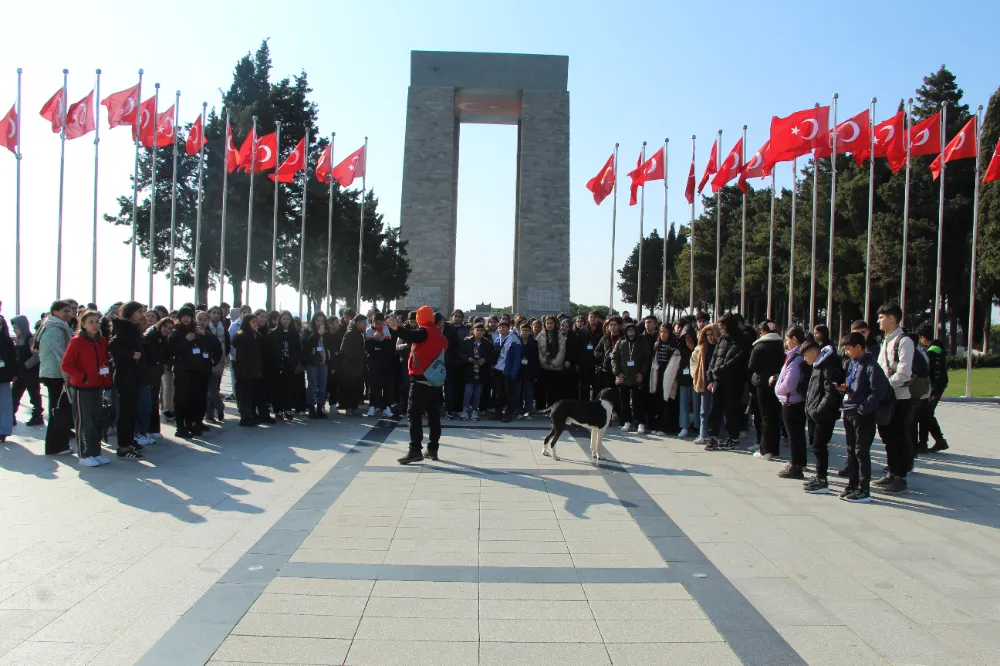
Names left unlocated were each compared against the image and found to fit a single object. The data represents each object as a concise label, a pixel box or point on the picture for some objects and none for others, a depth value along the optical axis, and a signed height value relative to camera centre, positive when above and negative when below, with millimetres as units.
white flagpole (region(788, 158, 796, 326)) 18162 +3906
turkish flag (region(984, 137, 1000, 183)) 14527 +3468
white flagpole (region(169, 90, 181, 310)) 17562 +3370
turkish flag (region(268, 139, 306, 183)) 19109 +4215
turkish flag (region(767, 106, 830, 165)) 16062 +4519
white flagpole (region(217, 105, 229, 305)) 20984 +1618
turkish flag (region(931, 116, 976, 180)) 14761 +3996
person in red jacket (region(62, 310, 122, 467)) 7246 -514
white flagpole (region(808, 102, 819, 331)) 18703 +1905
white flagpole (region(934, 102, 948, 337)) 15264 +2824
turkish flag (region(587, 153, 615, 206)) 20797 +4326
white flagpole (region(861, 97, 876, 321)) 15995 +3815
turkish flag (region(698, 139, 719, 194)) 19233 +4577
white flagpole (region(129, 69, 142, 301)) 16516 +4598
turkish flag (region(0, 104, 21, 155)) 15281 +3963
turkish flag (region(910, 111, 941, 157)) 15633 +4349
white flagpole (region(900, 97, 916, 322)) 15930 +3217
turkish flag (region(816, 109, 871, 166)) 16141 +4487
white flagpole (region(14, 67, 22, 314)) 15336 +1776
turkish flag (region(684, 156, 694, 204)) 20516 +4135
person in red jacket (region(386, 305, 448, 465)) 7727 -530
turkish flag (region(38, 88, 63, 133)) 15461 +4425
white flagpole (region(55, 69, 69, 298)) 15492 +3669
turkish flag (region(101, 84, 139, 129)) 16297 +4807
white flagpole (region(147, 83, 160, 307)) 17094 +3740
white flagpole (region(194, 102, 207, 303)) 17891 +4189
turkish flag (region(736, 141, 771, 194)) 17719 +4228
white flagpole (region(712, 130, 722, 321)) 19172 +4796
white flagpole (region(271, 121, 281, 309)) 19484 +2368
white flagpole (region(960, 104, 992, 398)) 15836 +694
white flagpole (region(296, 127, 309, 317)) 19172 +4403
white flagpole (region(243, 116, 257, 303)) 18797 +4514
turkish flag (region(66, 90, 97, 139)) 15680 +4338
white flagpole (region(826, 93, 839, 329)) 16094 +3421
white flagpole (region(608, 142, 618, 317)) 21472 +3459
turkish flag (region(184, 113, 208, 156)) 17875 +4545
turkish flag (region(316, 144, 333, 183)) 20422 +4528
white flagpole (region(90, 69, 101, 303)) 15969 +4293
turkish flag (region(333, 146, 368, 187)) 19719 +4343
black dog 7938 -811
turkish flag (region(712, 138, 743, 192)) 18516 +4353
